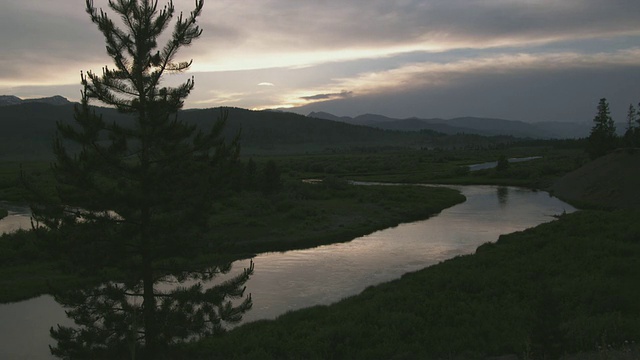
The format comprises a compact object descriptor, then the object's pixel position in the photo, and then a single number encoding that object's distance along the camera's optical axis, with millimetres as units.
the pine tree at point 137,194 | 13125
